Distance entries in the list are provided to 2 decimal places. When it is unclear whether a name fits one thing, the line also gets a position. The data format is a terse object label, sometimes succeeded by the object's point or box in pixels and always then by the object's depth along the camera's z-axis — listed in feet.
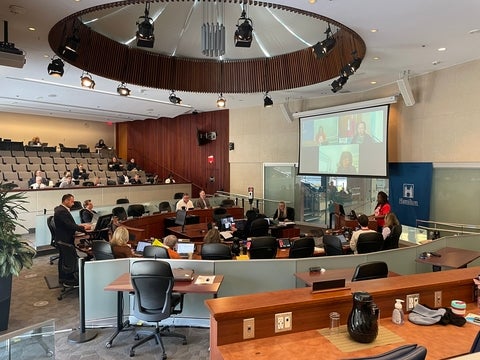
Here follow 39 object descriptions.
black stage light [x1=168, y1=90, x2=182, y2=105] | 31.07
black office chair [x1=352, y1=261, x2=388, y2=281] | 12.01
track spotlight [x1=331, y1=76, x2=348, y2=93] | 22.57
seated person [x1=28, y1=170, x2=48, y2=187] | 36.45
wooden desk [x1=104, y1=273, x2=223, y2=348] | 12.49
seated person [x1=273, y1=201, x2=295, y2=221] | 31.96
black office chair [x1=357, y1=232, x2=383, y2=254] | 18.30
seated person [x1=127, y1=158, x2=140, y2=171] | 54.60
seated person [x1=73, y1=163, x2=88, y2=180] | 42.88
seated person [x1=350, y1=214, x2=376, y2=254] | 18.89
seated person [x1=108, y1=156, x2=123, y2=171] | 51.28
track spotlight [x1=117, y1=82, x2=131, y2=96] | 26.20
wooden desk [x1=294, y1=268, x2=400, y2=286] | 13.07
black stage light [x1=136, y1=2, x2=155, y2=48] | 16.46
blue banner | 27.22
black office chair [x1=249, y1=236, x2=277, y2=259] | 17.83
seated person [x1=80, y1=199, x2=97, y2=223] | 26.00
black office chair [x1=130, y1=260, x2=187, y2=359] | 12.51
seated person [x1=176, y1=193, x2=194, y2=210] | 31.91
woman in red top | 26.24
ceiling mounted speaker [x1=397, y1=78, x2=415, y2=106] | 26.71
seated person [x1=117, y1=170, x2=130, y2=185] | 44.27
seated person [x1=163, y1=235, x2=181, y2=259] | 17.37
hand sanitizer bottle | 7.89
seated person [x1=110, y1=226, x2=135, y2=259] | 16.39
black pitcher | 7.01
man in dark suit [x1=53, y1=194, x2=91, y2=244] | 20.18
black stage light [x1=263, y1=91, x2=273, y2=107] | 30.42
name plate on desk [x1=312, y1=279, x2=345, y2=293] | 7.96
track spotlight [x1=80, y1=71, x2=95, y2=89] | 22.56
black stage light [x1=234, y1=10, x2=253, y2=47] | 16.60
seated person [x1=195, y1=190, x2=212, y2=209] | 33.59
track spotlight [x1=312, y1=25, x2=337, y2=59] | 18.44
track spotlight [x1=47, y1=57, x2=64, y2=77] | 19.80
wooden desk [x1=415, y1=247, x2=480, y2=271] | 15.30
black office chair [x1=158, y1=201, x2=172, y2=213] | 32.91
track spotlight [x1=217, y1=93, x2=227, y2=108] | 30.55
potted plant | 13.64
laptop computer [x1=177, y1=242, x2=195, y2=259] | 16.76
